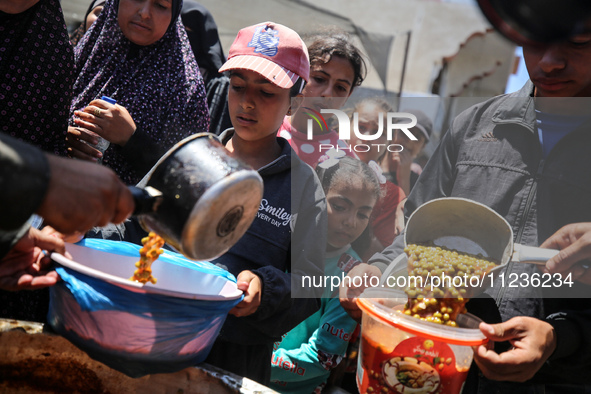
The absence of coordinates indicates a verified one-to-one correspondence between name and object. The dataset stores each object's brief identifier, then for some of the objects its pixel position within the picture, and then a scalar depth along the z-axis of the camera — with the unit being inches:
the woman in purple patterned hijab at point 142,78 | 92.6
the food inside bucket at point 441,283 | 58.5
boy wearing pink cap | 71.3
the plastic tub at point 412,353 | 54.1
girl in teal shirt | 82.4
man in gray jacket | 58.3
